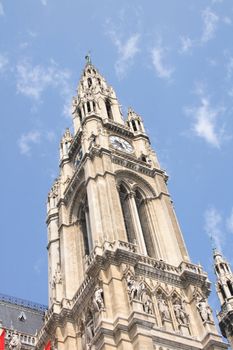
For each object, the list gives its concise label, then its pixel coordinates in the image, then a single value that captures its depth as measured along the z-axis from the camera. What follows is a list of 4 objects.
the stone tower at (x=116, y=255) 31.17
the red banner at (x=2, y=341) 33.58
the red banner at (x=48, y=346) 34.25
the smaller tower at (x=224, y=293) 41.12
